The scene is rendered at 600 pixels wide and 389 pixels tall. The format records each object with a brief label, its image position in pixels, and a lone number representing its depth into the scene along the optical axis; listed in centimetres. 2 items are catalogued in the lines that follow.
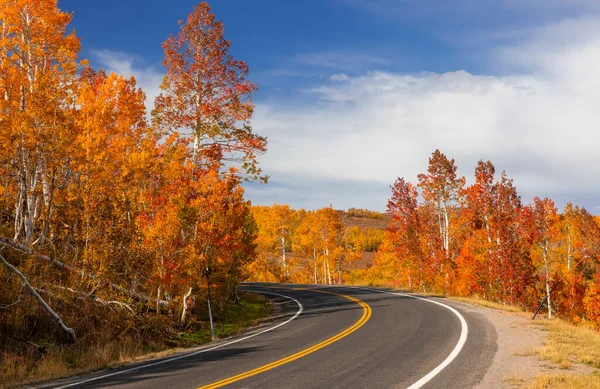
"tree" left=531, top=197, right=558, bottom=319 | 3181
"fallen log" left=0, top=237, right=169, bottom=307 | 1427
